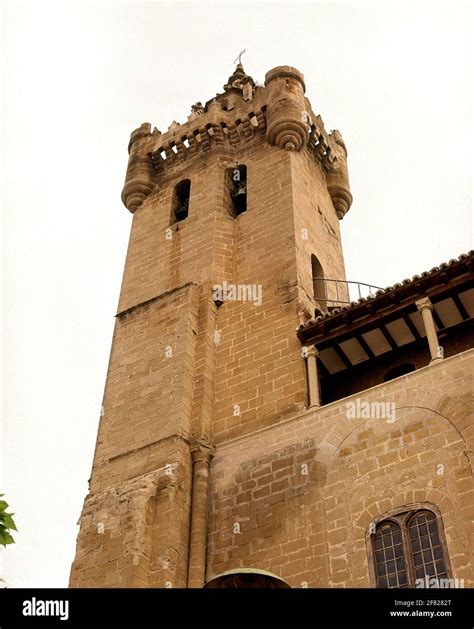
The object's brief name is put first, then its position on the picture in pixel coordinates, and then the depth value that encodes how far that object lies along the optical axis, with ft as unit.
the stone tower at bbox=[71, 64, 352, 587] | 57.62
